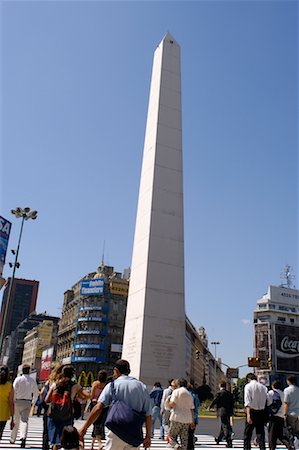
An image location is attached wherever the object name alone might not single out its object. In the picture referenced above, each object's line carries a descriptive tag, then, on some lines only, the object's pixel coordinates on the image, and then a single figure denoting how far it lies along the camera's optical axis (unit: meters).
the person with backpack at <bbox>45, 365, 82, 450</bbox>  5.33
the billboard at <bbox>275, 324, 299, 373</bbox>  68.46
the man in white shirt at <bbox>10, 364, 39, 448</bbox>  8.30
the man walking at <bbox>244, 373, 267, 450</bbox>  7.93
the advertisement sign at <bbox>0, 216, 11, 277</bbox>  32.81
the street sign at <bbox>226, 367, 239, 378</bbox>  35.41
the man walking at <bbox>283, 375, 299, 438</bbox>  7.76
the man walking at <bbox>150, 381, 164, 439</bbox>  12.39
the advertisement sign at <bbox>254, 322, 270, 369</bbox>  88.00
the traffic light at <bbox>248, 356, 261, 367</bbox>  26.29
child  3.49
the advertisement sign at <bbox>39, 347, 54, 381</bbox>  73.50
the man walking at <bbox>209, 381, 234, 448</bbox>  10.01
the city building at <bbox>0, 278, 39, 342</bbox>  180.88
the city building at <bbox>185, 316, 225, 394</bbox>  99.94
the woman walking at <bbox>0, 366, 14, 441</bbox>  6.62
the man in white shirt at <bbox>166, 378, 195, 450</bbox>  6.82
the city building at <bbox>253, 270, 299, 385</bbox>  68.75
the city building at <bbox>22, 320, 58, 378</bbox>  95.19
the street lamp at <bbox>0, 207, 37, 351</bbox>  23.66
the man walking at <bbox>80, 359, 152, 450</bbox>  4.02
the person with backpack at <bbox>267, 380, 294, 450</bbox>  8.30
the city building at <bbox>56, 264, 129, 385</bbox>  59.97
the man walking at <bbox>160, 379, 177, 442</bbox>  11.05
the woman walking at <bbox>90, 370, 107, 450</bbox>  7.87
